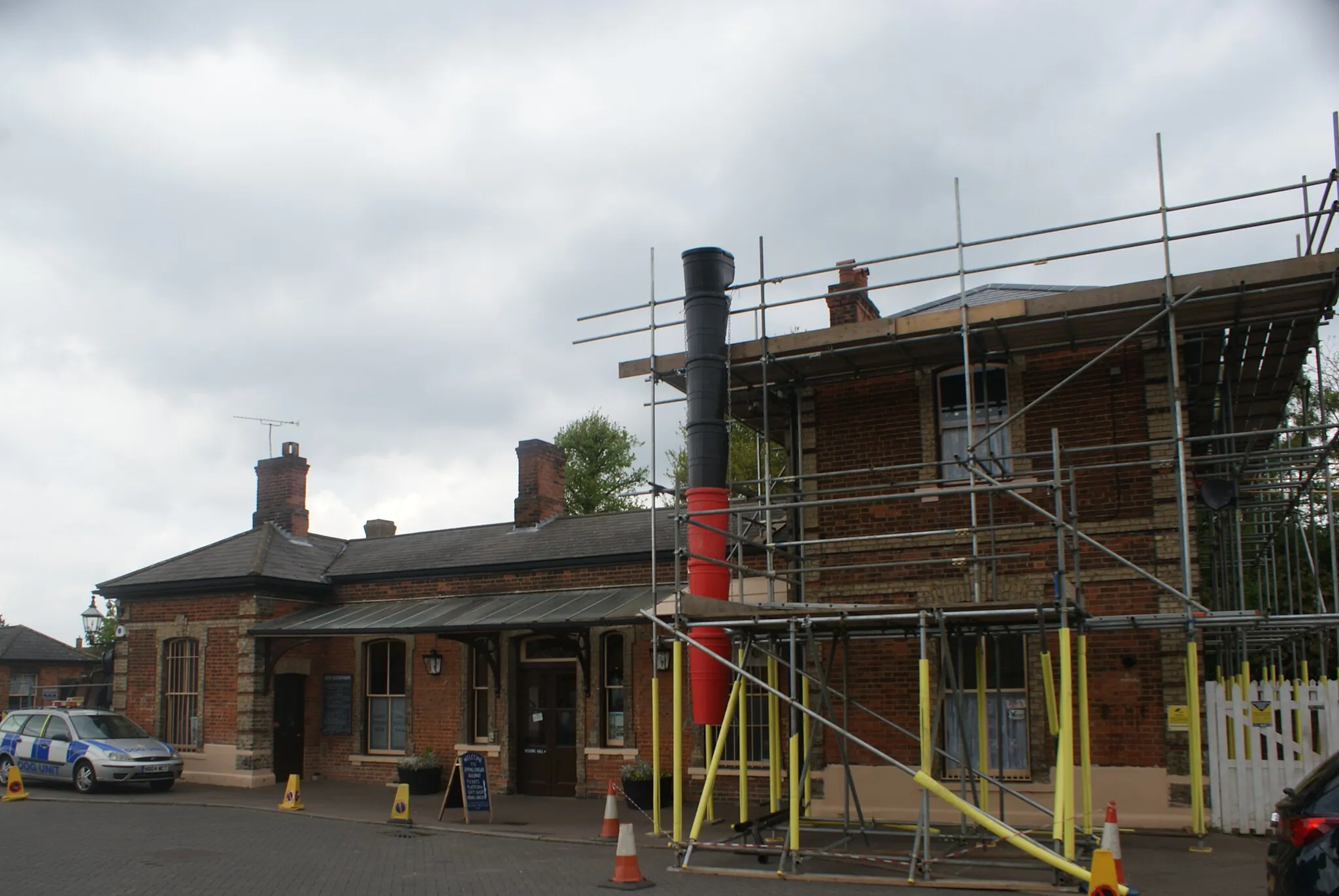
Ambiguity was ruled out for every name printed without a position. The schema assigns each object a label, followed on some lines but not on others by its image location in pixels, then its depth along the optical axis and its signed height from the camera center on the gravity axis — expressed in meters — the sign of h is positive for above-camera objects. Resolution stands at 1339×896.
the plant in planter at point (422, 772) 18.55 -2.51
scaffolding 10.77 +0.93
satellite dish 13.08 +1.42
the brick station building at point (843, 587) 12.88 +0.52
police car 18.81 -2.15
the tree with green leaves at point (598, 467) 44.22 +6.26
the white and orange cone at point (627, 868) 10.29 -2.29
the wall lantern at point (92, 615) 23.58 +0.23
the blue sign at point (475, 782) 15.27 -2.20
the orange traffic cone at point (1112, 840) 8.84 -1.81
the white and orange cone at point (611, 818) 13.23 -2.36
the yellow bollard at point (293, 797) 16.78 -2.62
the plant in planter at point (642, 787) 16.69 -2.51
